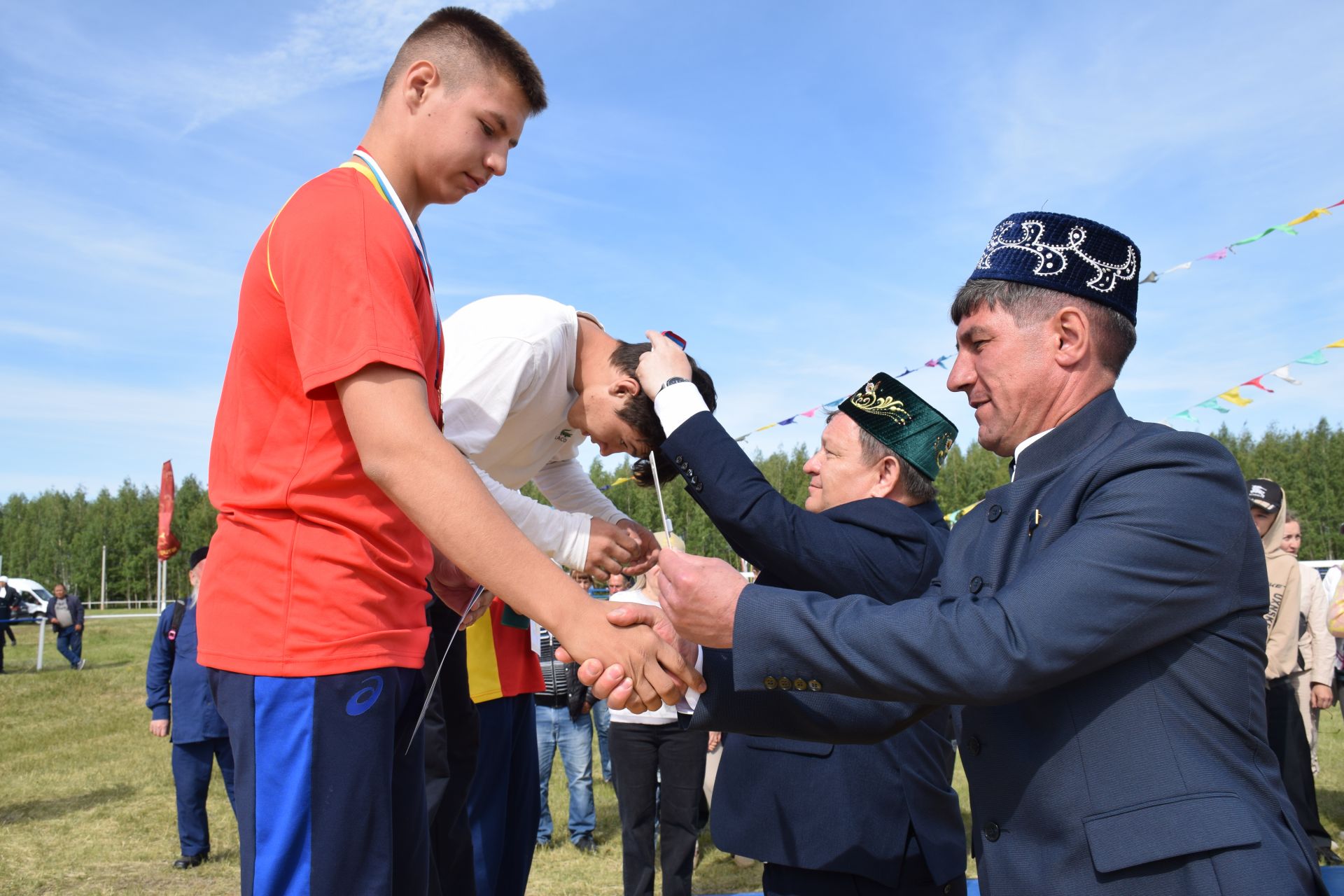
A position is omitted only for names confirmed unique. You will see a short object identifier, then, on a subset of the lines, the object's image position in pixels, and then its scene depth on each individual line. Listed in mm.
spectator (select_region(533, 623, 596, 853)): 8062
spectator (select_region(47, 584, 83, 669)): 22391
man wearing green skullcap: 2797
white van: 34888
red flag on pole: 33094
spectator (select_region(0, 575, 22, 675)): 22531
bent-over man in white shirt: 3131
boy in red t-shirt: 1870
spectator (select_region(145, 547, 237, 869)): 7629
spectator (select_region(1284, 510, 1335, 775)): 8164
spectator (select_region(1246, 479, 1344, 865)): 7152
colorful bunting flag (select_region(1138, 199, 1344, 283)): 9164
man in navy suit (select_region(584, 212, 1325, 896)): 1707
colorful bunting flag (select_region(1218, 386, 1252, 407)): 10953
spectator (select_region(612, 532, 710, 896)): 6078
